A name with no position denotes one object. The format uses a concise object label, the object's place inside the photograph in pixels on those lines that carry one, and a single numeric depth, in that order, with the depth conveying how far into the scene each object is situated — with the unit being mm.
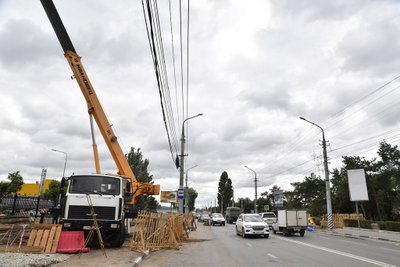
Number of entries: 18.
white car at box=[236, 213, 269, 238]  22234
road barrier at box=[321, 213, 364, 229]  40309
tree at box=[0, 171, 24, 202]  33375
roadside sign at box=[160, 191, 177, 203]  48078
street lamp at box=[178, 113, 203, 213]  27805
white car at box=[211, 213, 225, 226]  46688
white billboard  35406
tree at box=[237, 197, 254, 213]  122738
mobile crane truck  13344
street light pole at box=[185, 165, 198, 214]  35281
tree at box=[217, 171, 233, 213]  121938
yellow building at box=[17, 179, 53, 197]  82750
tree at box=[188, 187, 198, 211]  134538
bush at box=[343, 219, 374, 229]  39688
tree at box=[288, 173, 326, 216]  75500
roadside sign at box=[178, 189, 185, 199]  27281
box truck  25016
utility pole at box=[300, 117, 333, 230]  33688
